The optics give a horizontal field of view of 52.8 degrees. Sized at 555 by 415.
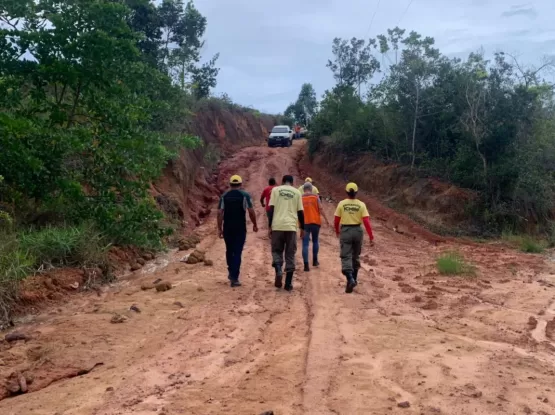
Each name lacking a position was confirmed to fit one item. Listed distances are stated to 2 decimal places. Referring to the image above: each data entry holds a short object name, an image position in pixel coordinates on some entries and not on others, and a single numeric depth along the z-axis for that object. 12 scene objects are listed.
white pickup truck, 39.22
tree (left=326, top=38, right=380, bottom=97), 43.34
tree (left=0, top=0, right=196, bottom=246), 9.80
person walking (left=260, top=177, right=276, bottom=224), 12.18
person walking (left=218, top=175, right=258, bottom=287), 8.91
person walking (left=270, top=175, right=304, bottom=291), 8.75
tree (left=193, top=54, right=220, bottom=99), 32.91
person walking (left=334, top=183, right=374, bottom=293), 8.92
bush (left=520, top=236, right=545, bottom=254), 15.34
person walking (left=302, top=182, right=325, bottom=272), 10.61
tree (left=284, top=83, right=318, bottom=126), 61.66
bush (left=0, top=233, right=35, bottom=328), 7.07
